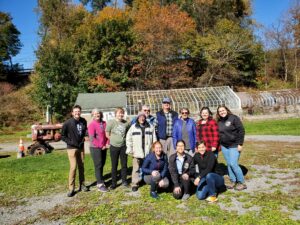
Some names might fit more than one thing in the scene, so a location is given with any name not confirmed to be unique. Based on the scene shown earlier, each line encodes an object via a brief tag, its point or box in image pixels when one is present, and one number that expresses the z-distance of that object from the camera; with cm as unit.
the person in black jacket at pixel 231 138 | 498
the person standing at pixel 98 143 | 532
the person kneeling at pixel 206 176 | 454
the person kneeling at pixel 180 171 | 461
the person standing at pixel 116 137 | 535
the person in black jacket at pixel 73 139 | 510
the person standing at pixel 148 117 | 525
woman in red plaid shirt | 512
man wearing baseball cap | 531
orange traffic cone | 1052
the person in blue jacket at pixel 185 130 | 523
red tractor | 1113
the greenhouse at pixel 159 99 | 1731
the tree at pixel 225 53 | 2452
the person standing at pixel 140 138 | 516
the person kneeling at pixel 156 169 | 474
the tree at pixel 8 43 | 3181
